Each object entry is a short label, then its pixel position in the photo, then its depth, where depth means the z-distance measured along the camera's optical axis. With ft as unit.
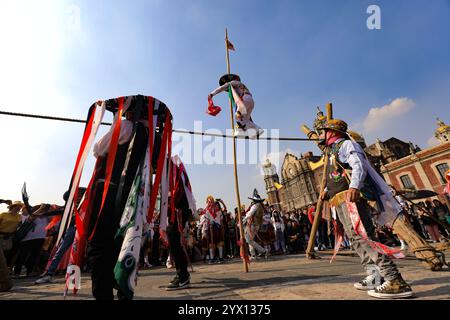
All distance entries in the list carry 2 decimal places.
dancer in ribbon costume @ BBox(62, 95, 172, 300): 6.85
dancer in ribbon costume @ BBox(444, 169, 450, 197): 28.50
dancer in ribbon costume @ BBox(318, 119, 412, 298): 8.40
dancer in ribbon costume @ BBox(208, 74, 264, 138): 19.92
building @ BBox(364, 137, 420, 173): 161.93
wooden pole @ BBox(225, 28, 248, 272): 17.28
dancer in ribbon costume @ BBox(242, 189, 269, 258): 29.32
